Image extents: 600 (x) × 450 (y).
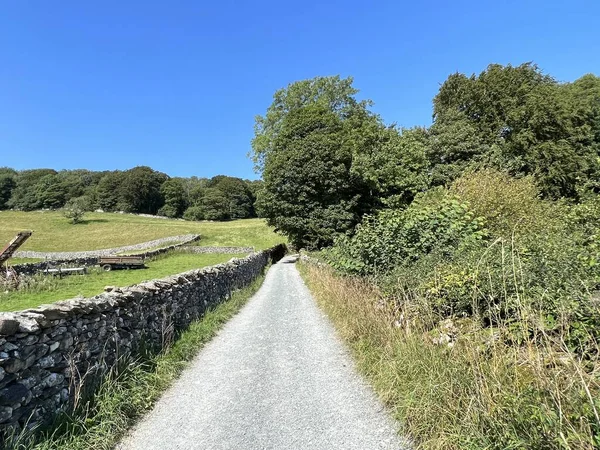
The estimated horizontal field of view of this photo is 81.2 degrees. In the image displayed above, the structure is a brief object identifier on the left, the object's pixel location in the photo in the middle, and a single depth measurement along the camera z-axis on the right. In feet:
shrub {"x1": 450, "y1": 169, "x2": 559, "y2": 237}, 46.26
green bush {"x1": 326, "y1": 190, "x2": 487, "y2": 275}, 27.63
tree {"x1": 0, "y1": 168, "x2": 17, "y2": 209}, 323.86
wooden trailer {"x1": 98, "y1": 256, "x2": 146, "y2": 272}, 74.02
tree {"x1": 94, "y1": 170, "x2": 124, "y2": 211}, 320.50
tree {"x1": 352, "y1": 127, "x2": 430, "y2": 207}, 92.02
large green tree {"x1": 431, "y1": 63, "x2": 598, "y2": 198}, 91.50
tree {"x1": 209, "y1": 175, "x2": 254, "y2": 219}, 313.94
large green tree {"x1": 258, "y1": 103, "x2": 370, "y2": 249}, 91.50
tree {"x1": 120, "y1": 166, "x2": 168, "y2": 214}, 320.50
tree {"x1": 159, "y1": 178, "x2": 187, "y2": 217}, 328.90
